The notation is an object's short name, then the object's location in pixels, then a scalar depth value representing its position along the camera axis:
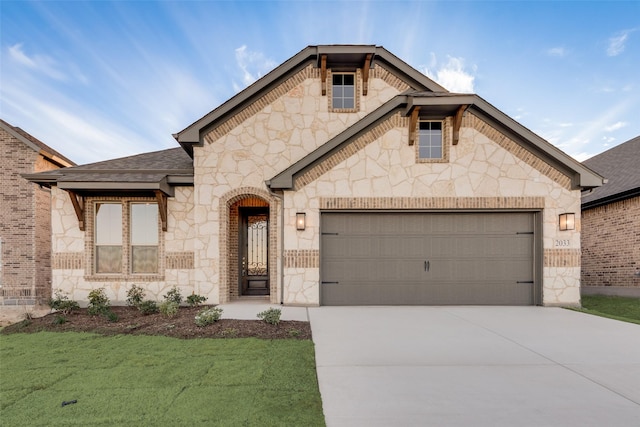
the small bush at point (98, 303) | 7.82
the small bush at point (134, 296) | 8.96
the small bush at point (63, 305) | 8.18
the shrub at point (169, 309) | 7.47
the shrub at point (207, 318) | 6.42
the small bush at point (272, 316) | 6.41
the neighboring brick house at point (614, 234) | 11.43
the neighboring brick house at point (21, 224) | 12.31
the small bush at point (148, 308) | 8.02
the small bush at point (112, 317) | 7.33
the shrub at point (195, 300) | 8.76
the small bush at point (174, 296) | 8.77
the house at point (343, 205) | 8.77
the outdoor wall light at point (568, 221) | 8.63
